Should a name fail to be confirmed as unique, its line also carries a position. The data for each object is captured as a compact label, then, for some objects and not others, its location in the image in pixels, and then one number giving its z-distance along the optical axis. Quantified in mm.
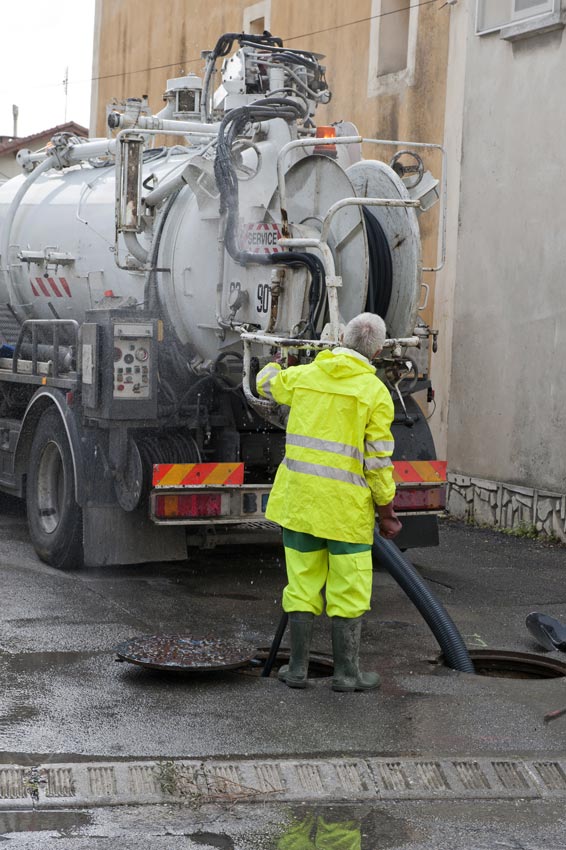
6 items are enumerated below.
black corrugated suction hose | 13445
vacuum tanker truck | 15531
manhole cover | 12242
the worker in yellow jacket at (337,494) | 12187
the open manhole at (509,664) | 13922
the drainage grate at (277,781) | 9492
